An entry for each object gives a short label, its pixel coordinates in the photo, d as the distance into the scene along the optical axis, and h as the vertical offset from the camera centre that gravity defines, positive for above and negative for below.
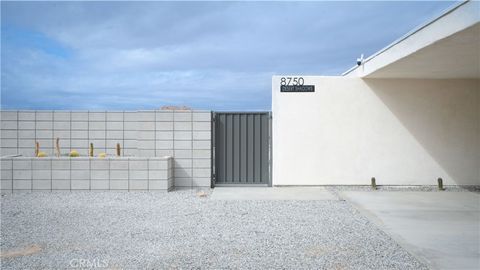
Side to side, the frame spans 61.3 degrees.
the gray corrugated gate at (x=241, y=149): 9.35 -0.18
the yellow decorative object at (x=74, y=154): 8.80 -0.27
